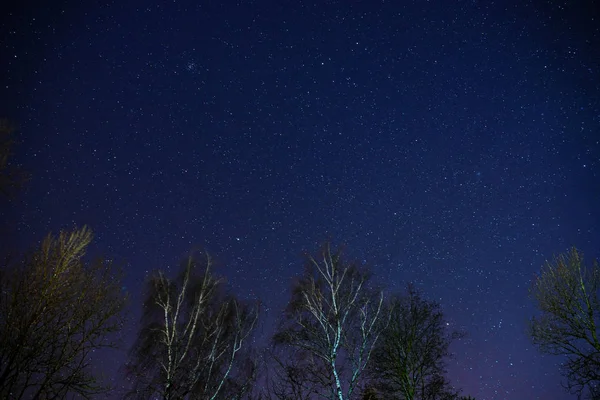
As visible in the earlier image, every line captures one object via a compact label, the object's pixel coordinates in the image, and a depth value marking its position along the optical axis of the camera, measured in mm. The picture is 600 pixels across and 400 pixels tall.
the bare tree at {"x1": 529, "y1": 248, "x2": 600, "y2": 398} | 11273
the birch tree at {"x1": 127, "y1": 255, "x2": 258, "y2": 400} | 11125
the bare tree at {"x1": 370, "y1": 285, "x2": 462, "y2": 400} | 14253
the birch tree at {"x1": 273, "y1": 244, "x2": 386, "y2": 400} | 10891
